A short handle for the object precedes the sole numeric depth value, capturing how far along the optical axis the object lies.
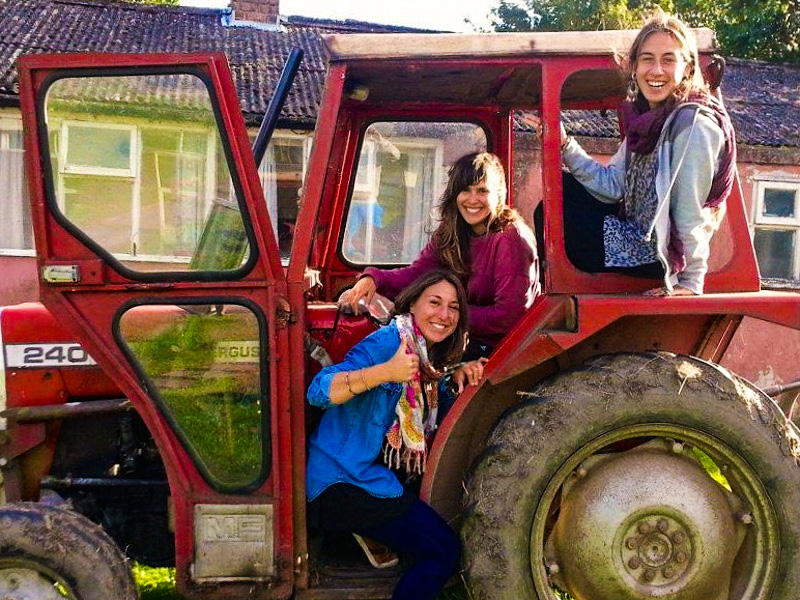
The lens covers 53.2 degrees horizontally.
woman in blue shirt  2.75
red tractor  2.66
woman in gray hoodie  2.59
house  10.02
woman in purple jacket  3.02
